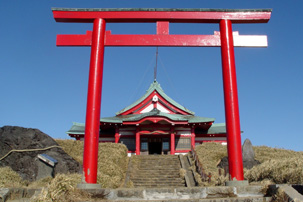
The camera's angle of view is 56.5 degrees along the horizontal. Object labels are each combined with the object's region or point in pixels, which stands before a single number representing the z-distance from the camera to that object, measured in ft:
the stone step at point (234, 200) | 18.60
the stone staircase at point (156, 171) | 51.75
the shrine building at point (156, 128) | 75.25
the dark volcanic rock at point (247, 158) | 59.88
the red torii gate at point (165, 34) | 28.27
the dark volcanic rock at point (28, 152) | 35.32
